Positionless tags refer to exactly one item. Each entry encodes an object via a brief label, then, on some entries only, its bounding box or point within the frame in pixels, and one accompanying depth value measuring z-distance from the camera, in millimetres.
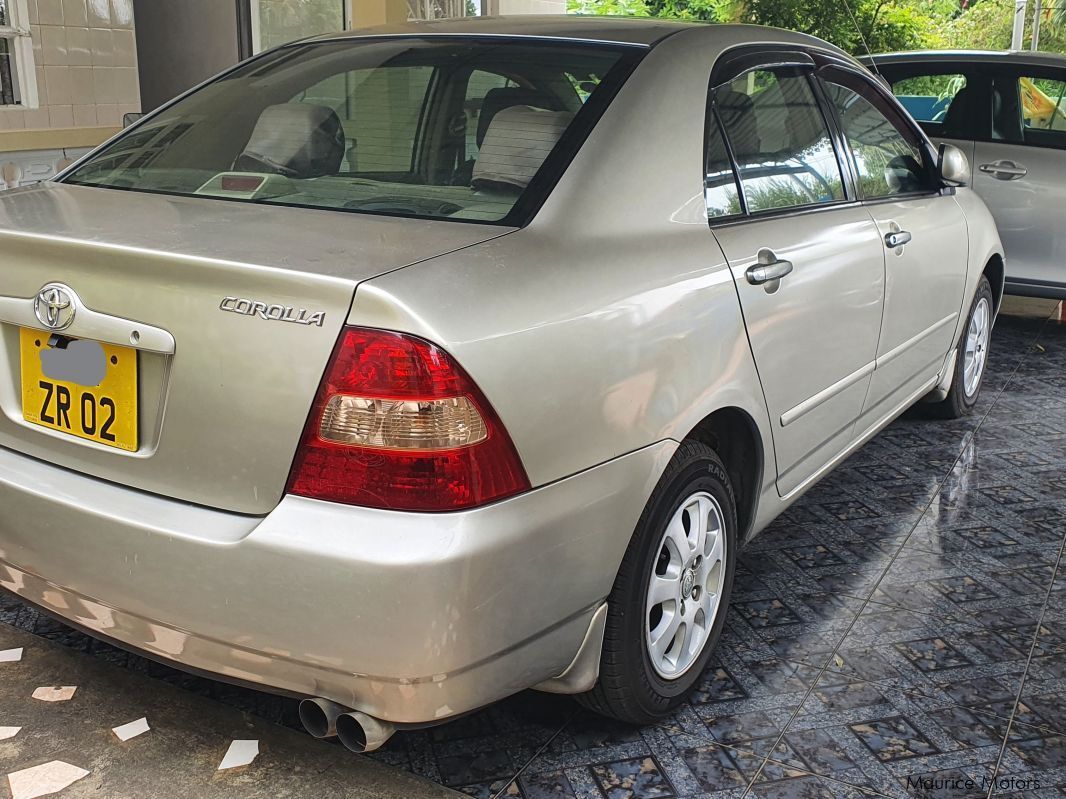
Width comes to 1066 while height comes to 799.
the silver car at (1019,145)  6488
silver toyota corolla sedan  1902
